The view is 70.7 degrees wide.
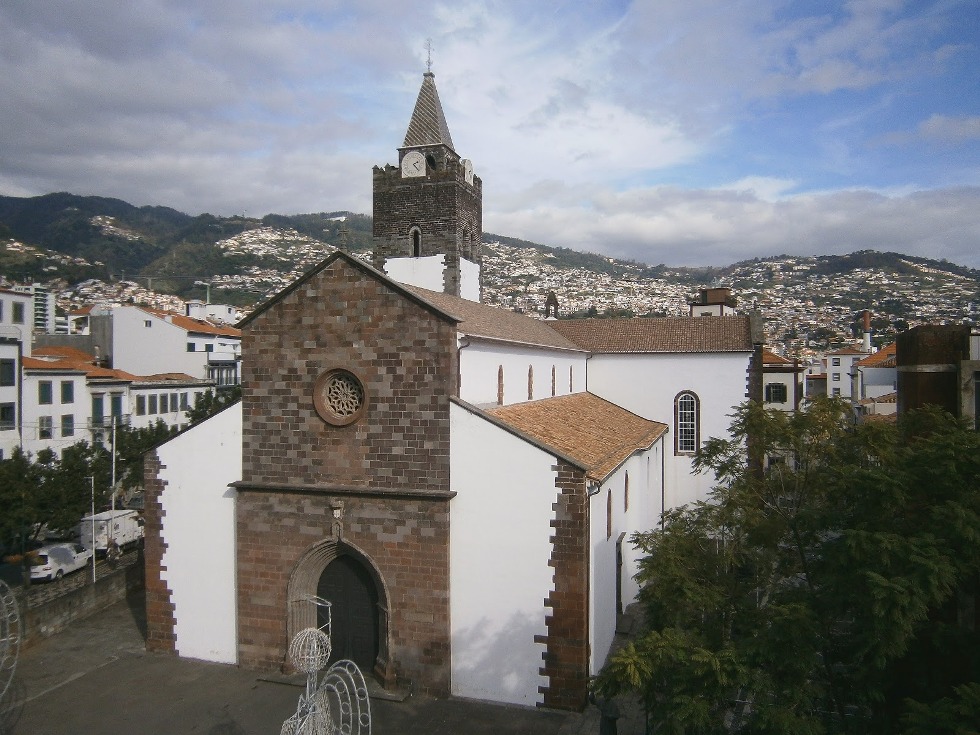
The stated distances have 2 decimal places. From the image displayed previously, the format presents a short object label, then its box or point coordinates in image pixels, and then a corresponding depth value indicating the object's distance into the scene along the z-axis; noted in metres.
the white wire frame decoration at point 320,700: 9.19
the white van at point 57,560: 23.88
